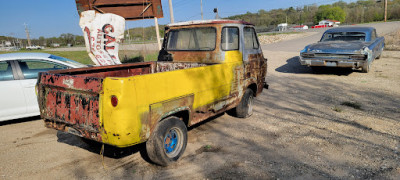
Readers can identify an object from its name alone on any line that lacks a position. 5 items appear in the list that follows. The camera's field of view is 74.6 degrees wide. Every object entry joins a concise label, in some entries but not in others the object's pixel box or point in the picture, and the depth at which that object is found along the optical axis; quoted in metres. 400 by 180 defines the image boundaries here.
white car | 5.08
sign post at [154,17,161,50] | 9.55
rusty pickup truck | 2.80
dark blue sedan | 8.19
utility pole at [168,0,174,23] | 10.43
